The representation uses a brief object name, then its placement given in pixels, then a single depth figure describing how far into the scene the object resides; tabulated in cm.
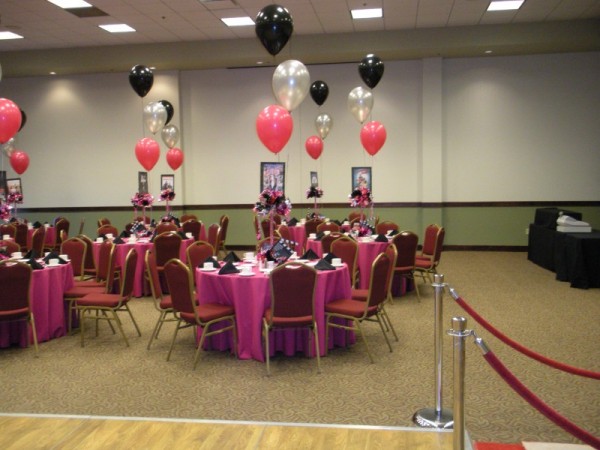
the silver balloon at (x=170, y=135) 1197
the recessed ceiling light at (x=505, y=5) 967
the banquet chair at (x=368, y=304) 492
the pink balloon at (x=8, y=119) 716
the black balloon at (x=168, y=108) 1151
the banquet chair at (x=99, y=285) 599
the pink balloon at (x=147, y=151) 1020
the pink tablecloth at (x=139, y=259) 791
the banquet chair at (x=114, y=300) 562
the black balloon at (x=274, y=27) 617
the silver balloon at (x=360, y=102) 952
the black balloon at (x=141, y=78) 933
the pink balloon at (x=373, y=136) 953
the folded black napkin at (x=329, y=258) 569
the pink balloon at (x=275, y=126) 665
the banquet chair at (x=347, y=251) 669
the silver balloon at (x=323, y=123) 1157
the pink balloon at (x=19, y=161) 1190
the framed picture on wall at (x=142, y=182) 1276
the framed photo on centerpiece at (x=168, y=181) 1318
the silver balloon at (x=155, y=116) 1013
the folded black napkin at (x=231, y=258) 576
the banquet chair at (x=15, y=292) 520
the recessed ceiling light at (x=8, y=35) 1125
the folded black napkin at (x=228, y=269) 522
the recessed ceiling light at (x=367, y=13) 1009
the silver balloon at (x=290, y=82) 664
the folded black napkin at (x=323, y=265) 532
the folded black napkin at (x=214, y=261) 555
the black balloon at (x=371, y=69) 895
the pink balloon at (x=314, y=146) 1159
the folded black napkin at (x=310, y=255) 599
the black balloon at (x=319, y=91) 1114
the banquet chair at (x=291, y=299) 462
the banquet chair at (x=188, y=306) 482
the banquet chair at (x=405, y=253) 718
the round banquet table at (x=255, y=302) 503
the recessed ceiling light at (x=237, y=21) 1043
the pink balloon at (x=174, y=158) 1212
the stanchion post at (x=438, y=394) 359
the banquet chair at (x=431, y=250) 775
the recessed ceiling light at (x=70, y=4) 939
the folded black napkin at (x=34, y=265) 580
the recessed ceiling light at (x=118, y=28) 1087
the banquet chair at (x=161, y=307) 541
